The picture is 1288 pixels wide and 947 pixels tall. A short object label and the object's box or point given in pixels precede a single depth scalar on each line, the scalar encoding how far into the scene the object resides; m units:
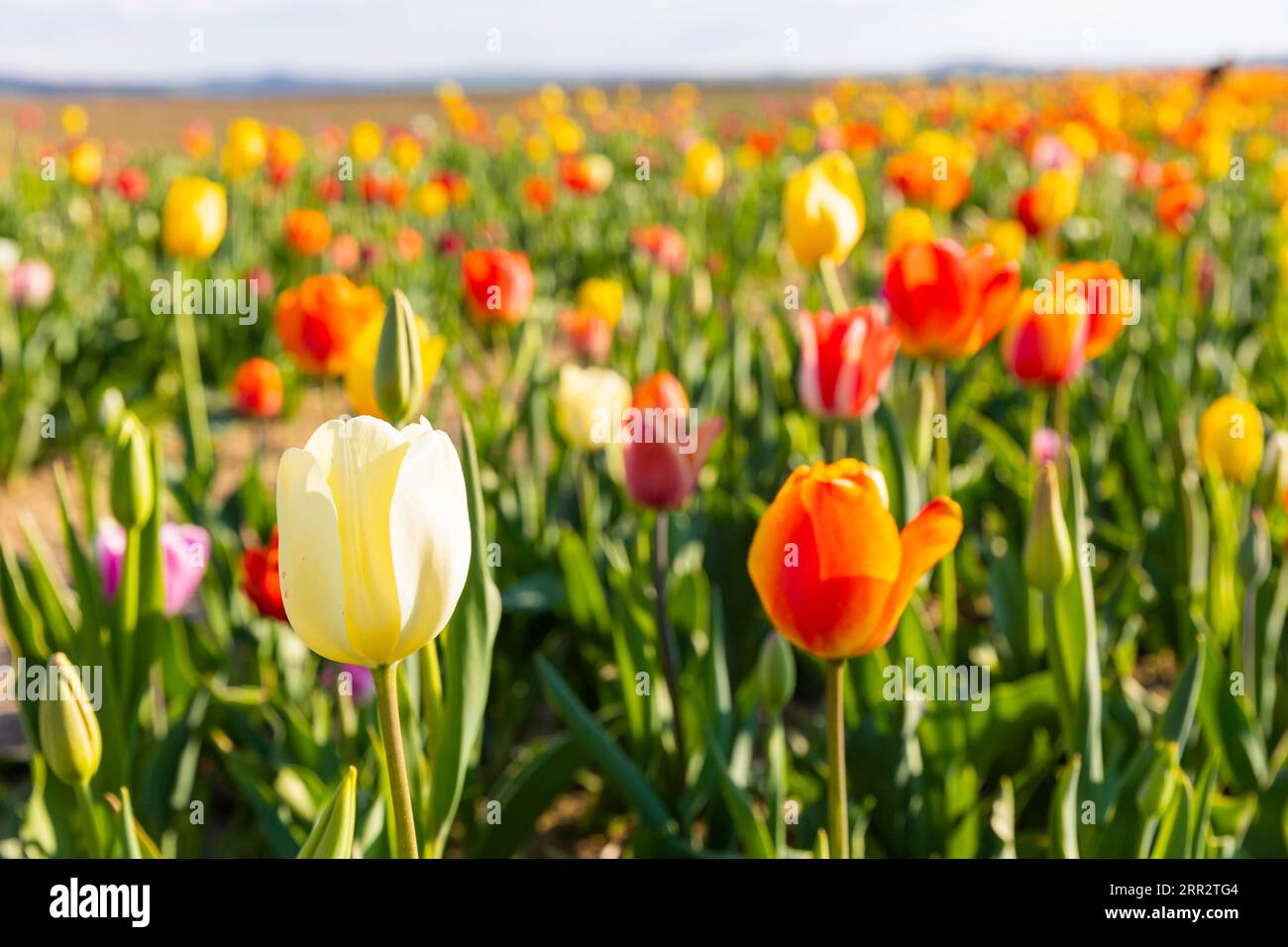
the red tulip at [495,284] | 0.99
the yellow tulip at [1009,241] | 1.19
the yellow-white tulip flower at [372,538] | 0.32
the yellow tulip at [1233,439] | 0.65
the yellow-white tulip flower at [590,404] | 0.79
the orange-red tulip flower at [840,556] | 0.39
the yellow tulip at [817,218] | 0.79
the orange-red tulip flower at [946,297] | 0.64
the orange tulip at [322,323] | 0.80
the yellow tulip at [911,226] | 1.01
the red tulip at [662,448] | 0.61
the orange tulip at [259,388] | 1.07
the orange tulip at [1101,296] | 0.73
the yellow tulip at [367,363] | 0.55
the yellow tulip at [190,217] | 0.91
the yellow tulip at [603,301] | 1.09
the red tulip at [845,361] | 0.61
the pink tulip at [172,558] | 0.61
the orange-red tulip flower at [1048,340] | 0.71
